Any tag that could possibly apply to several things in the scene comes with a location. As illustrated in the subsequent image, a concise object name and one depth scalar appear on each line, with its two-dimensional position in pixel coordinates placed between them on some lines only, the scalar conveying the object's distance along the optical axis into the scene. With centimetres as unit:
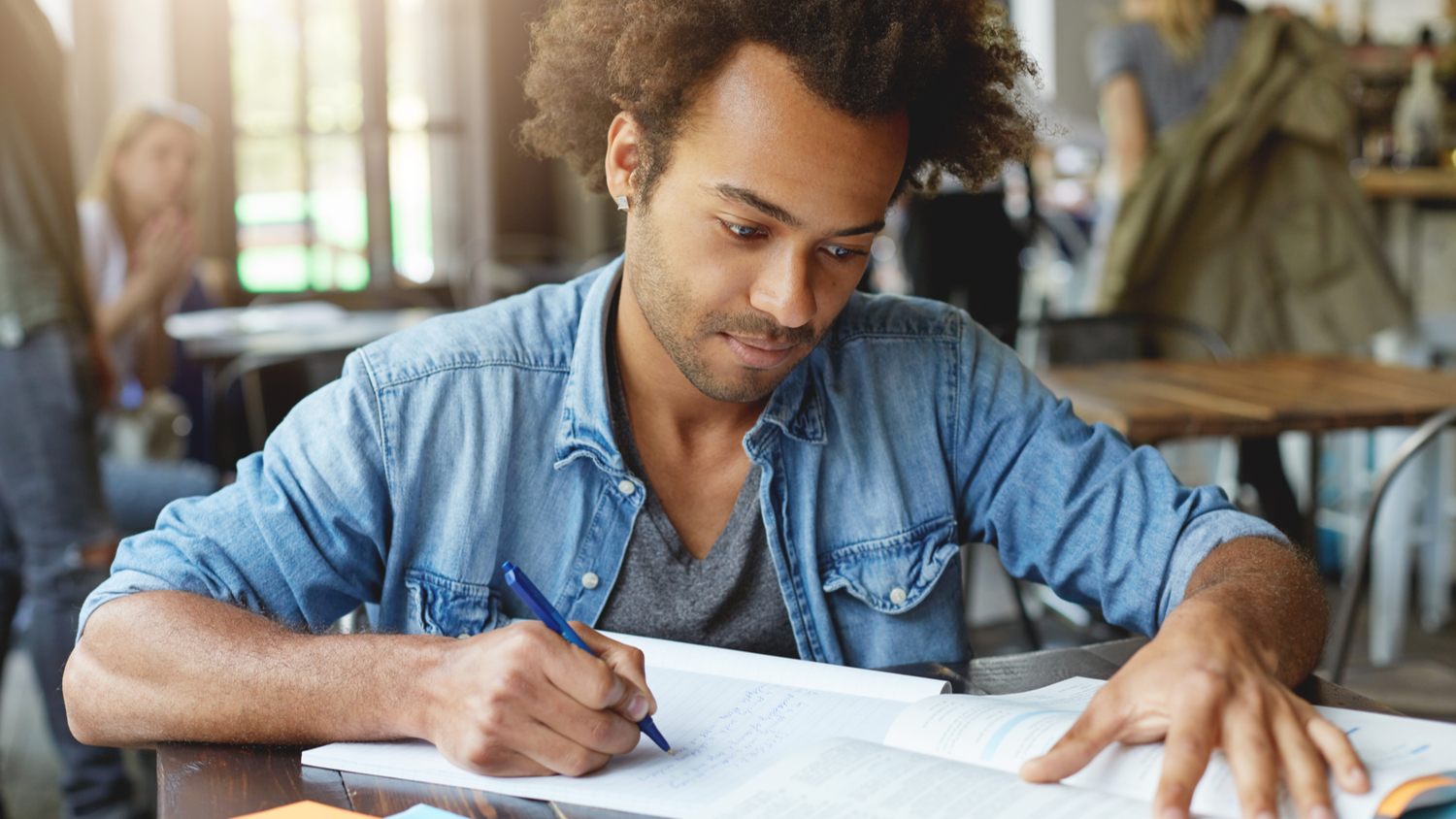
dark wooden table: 78
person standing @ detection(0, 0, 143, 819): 218
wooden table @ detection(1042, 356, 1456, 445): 213
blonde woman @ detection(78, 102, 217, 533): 343
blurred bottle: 420
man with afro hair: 95
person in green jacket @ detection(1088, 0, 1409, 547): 319
